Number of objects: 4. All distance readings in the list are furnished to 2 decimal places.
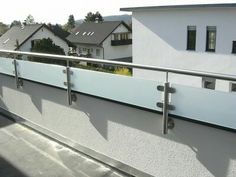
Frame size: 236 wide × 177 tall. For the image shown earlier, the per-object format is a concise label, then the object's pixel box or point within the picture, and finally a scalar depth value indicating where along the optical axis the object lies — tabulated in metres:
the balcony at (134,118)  2.05
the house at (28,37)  39.94
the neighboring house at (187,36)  15.31
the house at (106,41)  42.88
